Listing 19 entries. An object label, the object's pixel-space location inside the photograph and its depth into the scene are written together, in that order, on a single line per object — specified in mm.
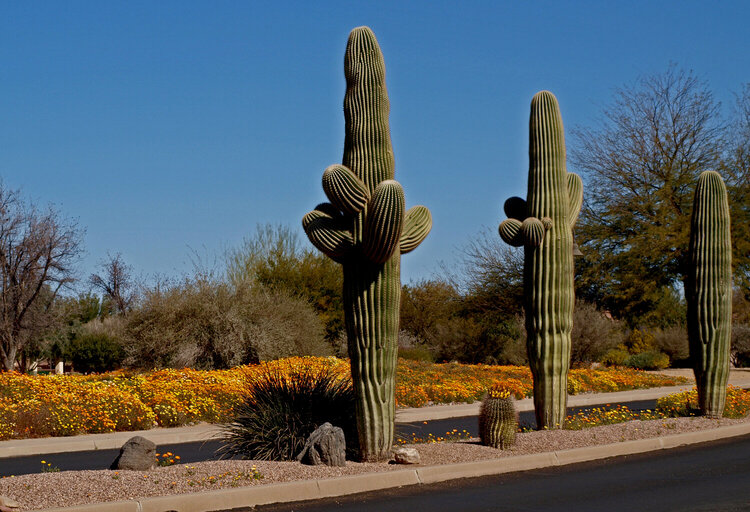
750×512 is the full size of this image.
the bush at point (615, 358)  35256
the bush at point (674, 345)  36812
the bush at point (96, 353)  38000
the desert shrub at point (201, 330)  26156
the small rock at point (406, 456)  9672
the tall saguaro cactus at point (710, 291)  14617
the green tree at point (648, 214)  33531
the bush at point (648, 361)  35000
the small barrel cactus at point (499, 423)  10977
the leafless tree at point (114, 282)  61594
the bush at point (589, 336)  32094
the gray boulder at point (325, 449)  9383
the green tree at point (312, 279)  35375
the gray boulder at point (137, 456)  8758
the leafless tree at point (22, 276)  33625
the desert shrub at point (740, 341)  37250
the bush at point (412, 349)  33562
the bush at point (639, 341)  38188
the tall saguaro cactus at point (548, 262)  12531
